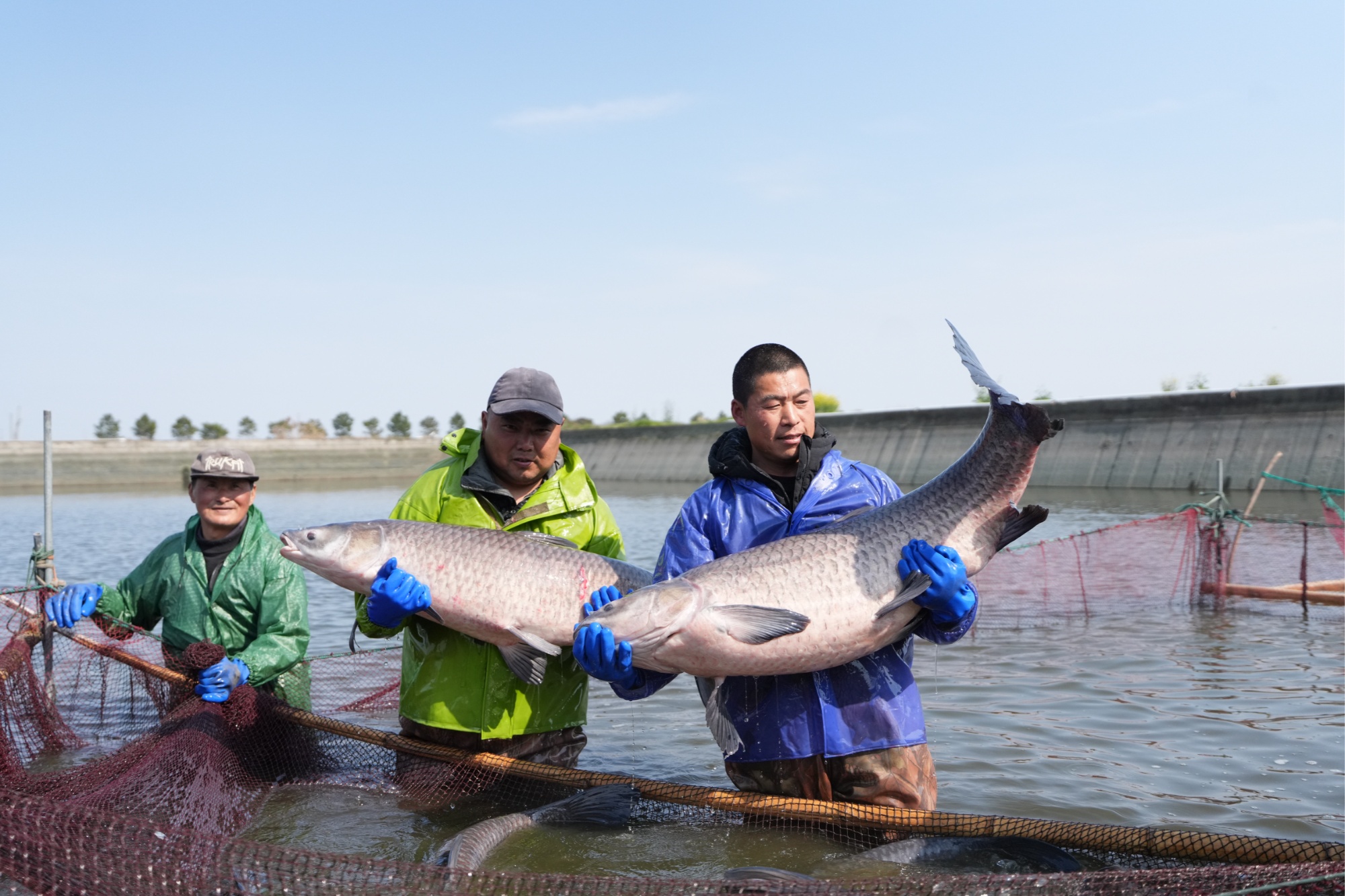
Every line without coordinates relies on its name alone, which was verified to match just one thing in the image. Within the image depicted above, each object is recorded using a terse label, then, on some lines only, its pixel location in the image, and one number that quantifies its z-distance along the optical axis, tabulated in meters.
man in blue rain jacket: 4.05
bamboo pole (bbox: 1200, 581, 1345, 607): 10.62
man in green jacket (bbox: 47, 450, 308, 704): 5.86
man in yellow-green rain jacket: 4.74
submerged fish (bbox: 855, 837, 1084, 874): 3.80
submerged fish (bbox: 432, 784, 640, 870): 4.38
